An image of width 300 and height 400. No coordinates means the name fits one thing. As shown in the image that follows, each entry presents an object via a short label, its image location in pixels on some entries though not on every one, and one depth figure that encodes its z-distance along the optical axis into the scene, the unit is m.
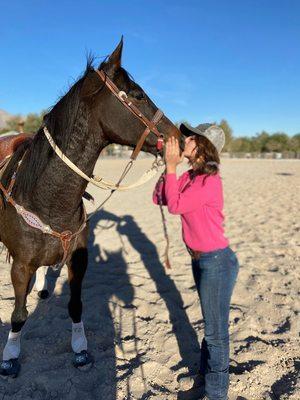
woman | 2.41
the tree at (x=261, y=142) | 88.06
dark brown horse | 2.48
